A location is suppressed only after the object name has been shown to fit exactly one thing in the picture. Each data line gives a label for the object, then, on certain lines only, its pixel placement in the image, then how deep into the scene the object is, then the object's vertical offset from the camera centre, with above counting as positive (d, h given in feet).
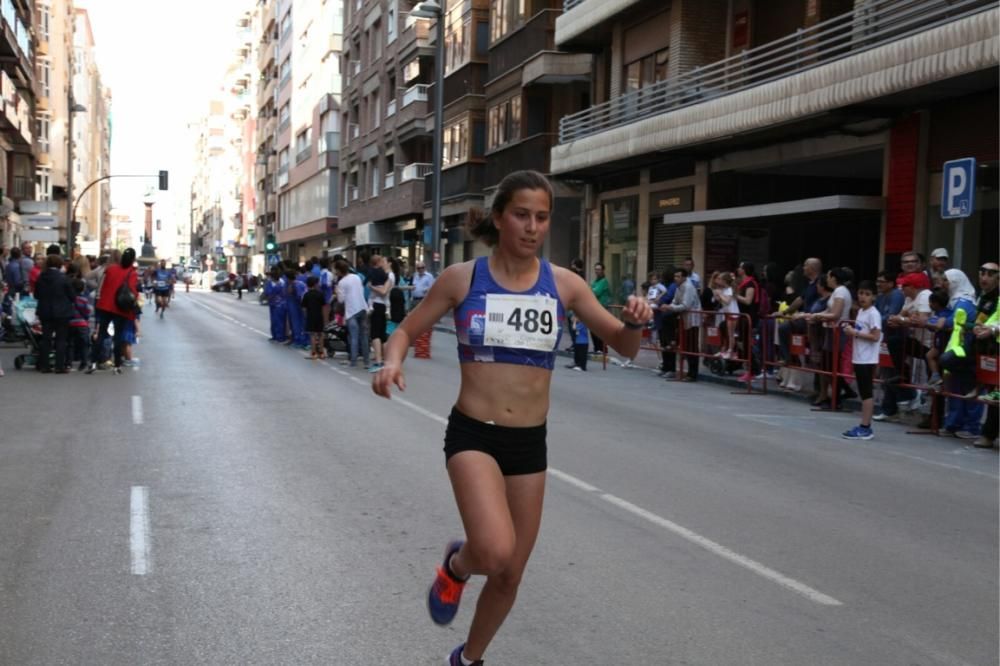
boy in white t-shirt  38.17 -2.66
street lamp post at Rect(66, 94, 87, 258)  158.61 +13.16
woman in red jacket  54.85 -1.42
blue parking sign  40.50 +3.32
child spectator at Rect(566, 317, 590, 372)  64.03 -4.35
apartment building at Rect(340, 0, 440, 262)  152.35 +20.79
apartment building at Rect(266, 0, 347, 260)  212.43 +30.16
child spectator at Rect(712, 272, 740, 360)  57.31 -1.63
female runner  12.91 -1.23
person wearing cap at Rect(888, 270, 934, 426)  42.09 -1.31
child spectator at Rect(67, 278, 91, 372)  57.26 -3.66
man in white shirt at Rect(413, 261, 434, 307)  93.50 -1.31
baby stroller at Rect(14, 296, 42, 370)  57.62 -3.70
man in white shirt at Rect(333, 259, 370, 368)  61.67 -2.38
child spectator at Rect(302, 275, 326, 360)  67.41 -3.02
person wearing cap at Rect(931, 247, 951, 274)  46.55 +0.77
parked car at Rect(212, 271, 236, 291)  274.20 -5.26
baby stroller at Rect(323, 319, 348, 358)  71.67 -4.64
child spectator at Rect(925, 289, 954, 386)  40.63 -1.90
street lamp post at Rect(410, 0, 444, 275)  106.22 +13.89
